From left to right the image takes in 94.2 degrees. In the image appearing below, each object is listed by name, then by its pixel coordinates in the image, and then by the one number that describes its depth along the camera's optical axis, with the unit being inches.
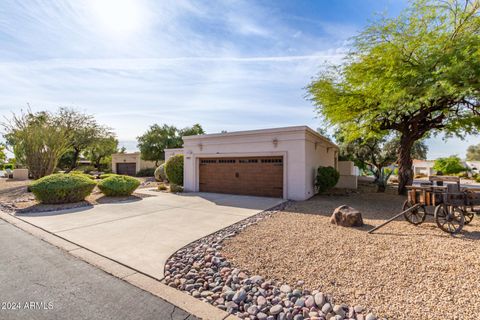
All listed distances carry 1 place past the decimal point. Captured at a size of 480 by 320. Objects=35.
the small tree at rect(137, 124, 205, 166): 1058.1
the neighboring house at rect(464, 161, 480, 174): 1311.5
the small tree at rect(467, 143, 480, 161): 1823.6
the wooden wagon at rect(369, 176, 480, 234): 206.7
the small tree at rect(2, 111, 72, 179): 602.9
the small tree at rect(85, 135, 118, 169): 1083.5
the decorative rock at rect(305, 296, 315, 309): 105.1
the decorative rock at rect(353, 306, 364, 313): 99.1
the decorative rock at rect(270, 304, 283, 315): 101.7
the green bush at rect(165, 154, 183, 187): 553.6
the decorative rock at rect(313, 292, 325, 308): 105.1
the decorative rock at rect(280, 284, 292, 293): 115.5
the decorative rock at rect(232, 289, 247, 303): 110.0
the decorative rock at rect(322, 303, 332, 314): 101.1
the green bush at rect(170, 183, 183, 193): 507.5
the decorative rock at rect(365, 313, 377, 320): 93.0
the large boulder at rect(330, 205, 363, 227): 227.6
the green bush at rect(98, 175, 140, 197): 406.3
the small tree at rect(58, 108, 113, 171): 916.0
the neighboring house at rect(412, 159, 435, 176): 1586.9
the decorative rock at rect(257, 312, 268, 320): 98.7
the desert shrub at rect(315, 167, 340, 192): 420.5
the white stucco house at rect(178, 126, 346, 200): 393.1
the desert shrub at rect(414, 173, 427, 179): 1279.5
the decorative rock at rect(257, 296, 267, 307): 106.4
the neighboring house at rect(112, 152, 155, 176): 1104.2
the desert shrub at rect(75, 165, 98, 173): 1304.1
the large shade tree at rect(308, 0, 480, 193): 304.2
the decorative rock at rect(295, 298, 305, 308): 105.2
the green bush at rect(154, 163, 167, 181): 734.5
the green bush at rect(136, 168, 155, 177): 1057.9
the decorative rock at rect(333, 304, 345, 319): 98.7
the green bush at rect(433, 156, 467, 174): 1213.1
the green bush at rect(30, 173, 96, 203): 333.6
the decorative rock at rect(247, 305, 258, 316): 101.9
